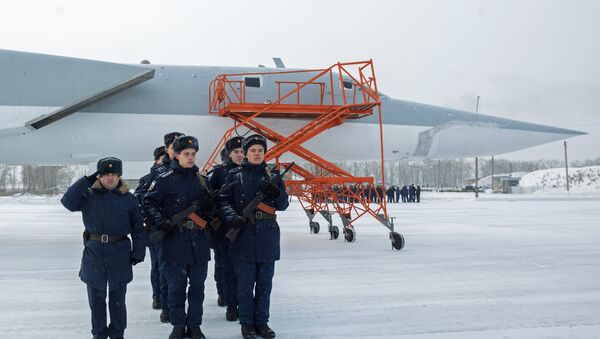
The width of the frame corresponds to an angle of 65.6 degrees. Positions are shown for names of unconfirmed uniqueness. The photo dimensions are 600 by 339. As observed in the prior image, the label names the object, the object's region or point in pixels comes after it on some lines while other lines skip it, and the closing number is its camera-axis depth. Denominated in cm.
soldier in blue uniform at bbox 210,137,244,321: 462
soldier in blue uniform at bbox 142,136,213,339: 393
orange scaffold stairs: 902
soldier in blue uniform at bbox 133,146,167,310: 500
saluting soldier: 369
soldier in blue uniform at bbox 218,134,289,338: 406
